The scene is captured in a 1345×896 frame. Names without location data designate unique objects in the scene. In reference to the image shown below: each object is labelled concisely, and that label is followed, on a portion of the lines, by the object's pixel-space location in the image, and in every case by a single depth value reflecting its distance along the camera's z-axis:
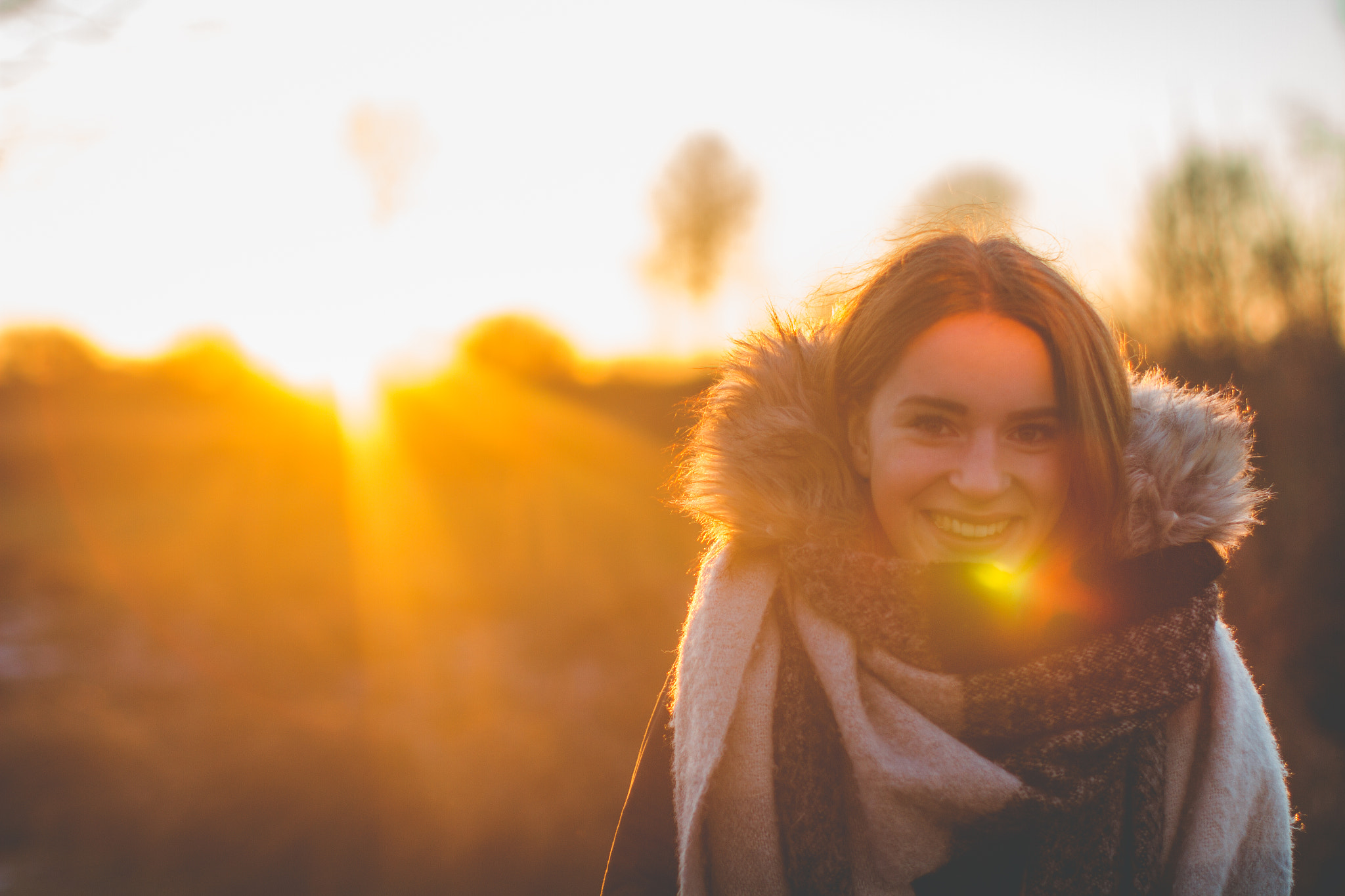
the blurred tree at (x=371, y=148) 17.81
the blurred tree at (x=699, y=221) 24.78
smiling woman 1.45
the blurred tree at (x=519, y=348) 15.88
